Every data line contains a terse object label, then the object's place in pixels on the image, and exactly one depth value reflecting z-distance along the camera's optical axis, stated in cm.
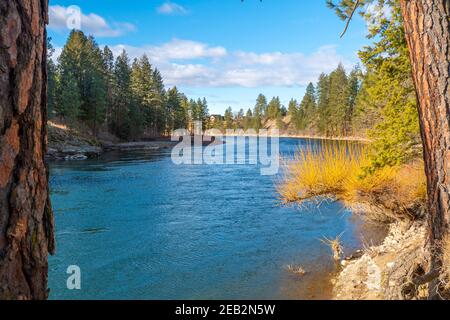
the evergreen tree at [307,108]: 8512
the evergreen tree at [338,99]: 6719
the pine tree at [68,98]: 4259
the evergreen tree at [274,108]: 10800
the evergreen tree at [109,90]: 5541
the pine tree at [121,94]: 5429
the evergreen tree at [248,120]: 11206
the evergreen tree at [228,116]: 12115
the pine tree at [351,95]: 6725
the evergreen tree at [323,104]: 7331
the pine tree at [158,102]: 6229
